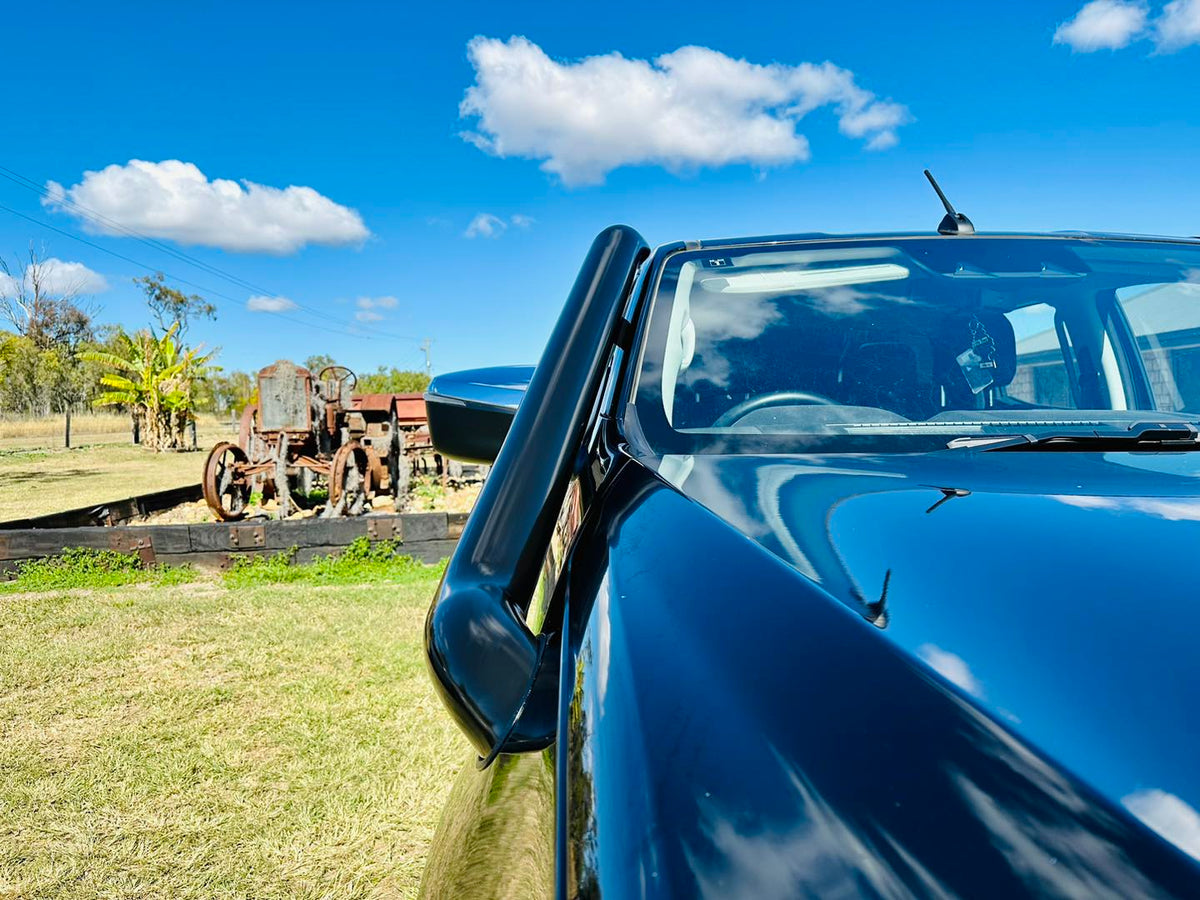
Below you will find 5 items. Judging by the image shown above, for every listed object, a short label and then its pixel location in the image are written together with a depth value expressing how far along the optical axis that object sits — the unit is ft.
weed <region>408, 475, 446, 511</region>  37.63
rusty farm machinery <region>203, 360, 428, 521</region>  33.42
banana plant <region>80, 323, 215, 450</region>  86.38
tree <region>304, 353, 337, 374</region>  199.72
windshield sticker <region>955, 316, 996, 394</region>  5.31
